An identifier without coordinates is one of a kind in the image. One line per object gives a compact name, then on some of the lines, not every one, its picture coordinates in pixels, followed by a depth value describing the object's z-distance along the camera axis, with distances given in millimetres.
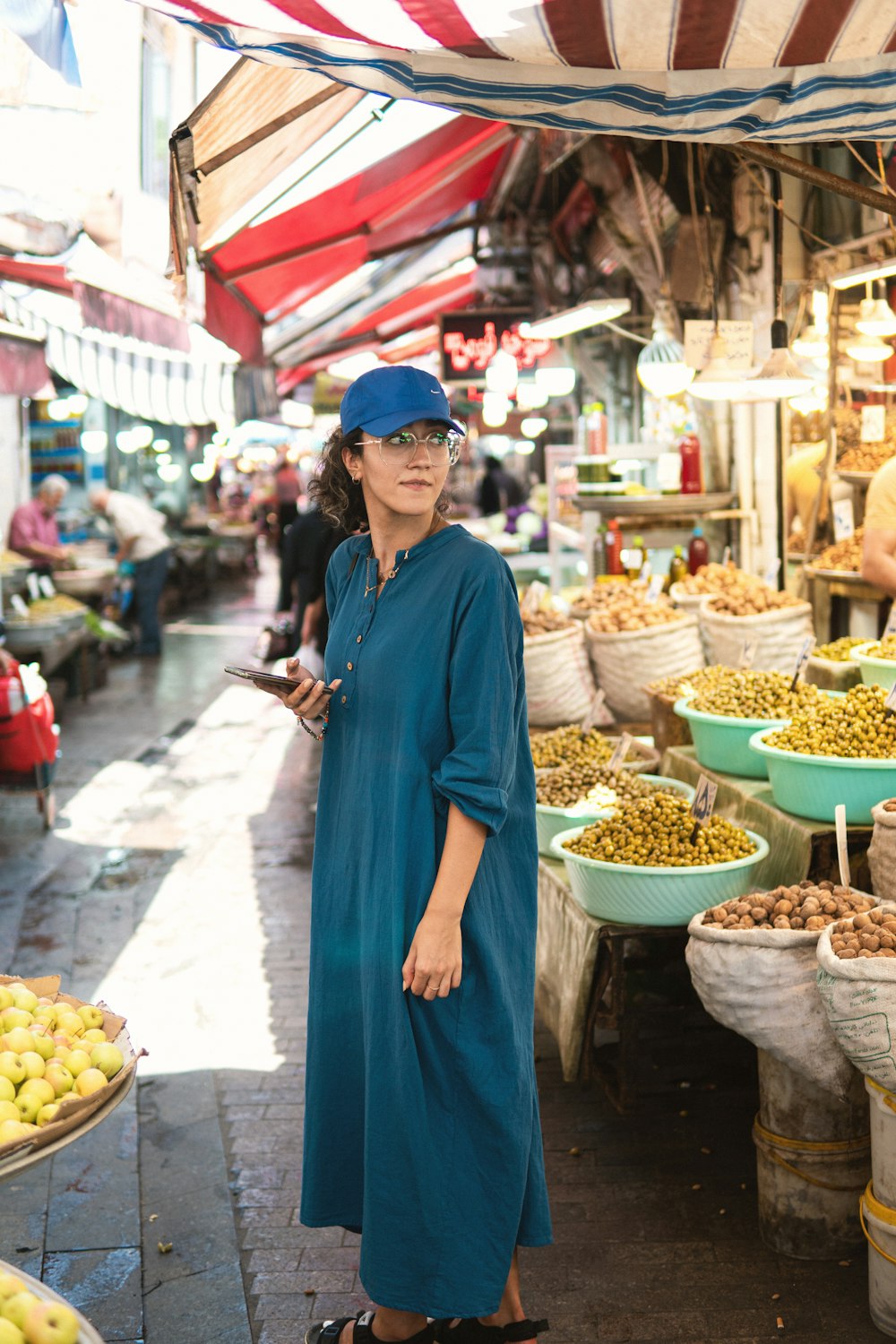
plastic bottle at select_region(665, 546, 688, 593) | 7387
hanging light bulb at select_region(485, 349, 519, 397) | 10703
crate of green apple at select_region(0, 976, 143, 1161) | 2104
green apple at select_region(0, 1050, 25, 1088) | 2266
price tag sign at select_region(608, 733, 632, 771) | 4645
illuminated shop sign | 11383
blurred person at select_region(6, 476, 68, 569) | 13500
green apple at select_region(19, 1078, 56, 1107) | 2246
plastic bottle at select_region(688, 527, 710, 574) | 7426
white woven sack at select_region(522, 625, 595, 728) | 6199
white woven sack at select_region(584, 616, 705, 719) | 6051
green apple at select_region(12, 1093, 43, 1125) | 2221
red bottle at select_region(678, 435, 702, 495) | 7719
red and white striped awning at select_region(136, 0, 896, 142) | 2141
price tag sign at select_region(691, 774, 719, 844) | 3699
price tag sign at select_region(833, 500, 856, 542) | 6824
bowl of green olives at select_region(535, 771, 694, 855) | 4395
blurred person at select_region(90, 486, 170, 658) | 15617
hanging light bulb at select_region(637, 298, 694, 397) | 6062
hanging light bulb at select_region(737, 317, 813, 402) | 4758
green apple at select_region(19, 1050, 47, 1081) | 2295
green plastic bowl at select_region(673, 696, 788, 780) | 4438
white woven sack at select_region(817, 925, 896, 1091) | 2697
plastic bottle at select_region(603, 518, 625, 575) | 7621
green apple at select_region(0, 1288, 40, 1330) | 1819
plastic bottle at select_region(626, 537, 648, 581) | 7594
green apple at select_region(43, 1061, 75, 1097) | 2283
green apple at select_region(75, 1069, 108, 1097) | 2283
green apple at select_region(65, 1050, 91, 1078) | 2342
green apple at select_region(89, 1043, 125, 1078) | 2383
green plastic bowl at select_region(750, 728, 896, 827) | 3695
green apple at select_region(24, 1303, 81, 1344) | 1781
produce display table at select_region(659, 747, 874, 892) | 3742
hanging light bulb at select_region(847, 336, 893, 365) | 6168
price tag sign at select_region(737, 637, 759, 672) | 5363
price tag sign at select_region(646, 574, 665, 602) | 6418
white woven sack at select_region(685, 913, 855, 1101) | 3045
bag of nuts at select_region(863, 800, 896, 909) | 3336
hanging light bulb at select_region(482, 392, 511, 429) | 12531
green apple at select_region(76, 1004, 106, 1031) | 2566
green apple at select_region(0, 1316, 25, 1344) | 1745
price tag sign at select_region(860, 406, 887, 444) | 7129
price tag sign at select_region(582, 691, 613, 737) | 5094
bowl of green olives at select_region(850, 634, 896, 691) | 4527
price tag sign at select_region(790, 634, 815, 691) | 4520
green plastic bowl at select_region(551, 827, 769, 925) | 3582
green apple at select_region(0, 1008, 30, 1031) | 2463
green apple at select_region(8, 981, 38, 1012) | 2555
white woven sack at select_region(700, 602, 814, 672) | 5910
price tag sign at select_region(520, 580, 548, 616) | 6754
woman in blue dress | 2490
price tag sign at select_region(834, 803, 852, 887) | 3299
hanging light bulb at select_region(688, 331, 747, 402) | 5078
